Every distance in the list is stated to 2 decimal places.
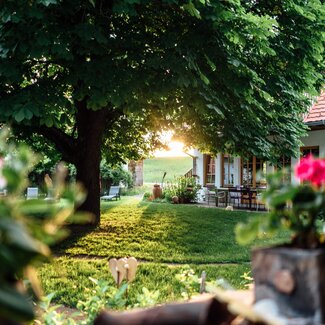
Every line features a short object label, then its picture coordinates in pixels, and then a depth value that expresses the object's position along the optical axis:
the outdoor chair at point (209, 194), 19.39
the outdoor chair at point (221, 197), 18.25
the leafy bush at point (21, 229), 0.98
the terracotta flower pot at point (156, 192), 22.41
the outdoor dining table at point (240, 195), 16.52
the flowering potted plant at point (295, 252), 1.24
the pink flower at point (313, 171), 1.41
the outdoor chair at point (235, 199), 17.86
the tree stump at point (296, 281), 1.23
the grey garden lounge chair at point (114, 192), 23.47
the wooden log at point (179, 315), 1.39
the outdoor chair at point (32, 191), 22.31
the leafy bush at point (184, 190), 20.58
